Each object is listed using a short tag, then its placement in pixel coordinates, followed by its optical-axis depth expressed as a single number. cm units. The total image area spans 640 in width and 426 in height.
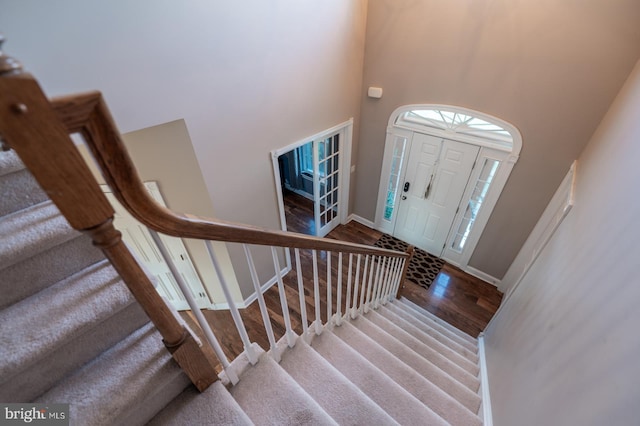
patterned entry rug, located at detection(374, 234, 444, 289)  400
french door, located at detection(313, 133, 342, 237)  396
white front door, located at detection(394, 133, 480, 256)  362
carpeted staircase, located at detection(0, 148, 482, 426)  81
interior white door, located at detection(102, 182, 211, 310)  268
